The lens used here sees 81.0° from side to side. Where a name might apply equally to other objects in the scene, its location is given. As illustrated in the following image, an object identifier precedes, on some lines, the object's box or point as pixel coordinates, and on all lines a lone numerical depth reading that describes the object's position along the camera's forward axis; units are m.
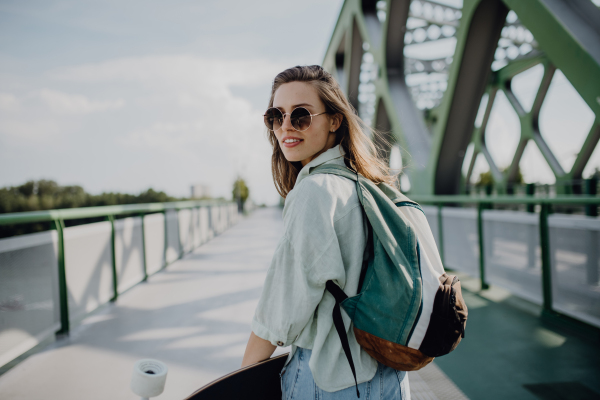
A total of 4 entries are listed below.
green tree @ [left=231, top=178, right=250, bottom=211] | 59.30
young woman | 0.88
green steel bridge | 2.57
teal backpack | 0.85
